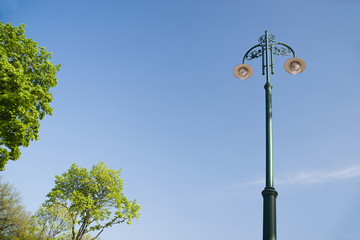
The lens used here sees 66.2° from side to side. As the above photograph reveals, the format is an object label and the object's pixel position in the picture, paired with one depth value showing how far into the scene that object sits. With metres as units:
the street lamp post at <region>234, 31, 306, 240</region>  5.74
